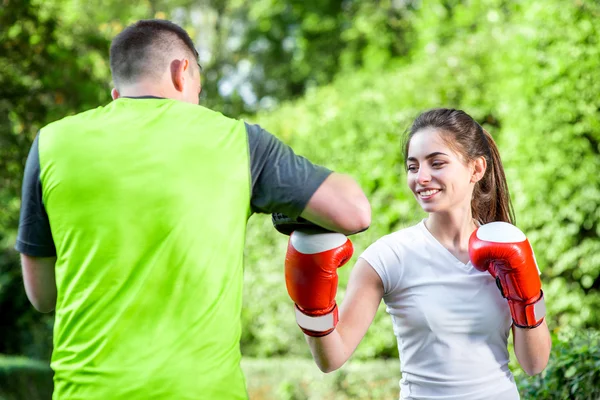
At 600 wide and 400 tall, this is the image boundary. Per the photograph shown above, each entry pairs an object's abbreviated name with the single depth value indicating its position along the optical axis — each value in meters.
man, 1.85
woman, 2.59
